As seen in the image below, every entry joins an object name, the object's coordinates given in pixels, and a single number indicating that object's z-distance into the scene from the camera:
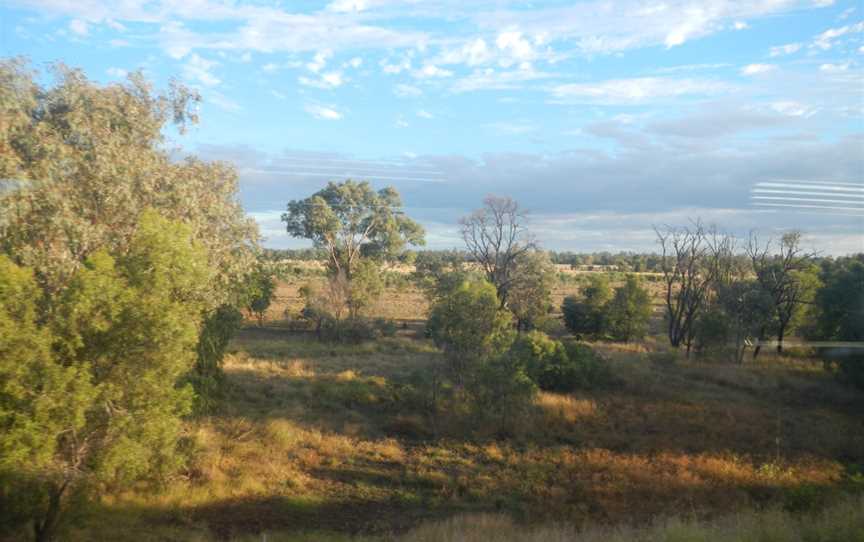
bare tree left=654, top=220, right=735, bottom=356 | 37.59
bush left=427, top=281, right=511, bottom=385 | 19.55
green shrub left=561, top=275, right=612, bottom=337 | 40.75
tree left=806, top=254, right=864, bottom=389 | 22.38
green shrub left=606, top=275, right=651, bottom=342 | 40.38
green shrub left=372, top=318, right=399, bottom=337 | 39.57
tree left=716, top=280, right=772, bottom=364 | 32.78
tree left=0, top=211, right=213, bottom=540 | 7.74
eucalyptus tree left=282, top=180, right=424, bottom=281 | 42.31
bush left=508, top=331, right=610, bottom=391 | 22.72
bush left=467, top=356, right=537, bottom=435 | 18.97
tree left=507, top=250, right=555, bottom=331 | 36.13
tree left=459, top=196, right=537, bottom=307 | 33.38
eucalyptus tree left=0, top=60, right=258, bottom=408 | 9.59
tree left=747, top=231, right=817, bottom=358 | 33.38
